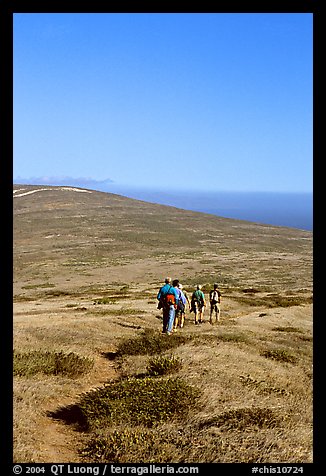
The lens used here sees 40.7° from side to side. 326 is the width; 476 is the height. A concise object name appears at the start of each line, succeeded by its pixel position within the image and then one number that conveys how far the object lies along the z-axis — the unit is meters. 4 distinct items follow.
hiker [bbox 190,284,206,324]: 23.47
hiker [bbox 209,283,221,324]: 24.55
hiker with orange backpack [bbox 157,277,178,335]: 18.48
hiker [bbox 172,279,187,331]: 20.52
